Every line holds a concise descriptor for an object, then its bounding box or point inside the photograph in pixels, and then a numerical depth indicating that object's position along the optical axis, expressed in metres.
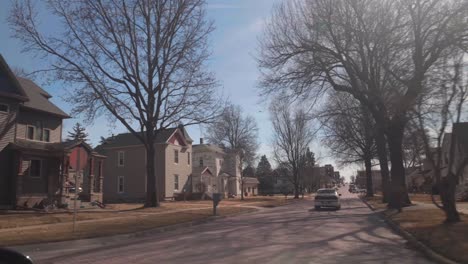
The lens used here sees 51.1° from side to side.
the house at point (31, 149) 31.05
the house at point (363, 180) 142.96
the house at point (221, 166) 76.19
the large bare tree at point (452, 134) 15.98
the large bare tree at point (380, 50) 23.72
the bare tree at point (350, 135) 38.45
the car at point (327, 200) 35.69
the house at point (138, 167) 55.31
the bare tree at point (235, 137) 85.31
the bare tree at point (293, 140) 67.62
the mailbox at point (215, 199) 29.28
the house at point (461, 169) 16.68
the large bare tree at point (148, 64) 34.12
